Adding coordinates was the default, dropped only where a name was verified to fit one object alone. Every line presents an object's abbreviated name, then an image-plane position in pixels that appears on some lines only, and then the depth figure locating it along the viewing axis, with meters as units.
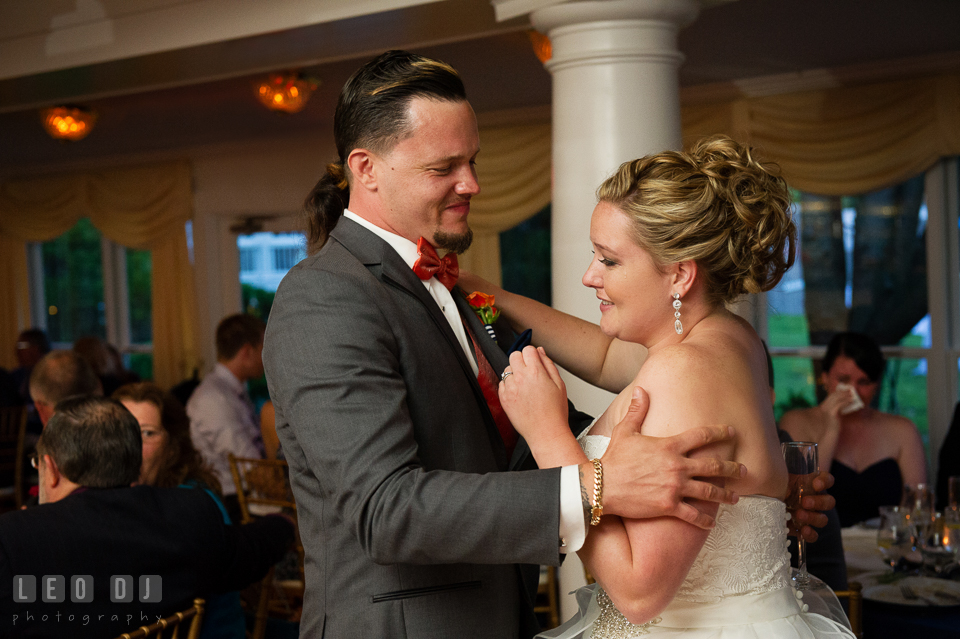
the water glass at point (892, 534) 2.58
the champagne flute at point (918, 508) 2.56
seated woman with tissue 3.79
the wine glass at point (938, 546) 2.51
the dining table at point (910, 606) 2.19
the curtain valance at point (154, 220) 7.83
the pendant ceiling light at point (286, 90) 4.93
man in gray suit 1.19
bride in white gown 1.31
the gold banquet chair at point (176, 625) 1.85
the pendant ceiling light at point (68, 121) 5.47
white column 2.79
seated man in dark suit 2.01
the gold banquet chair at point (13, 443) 5.84
